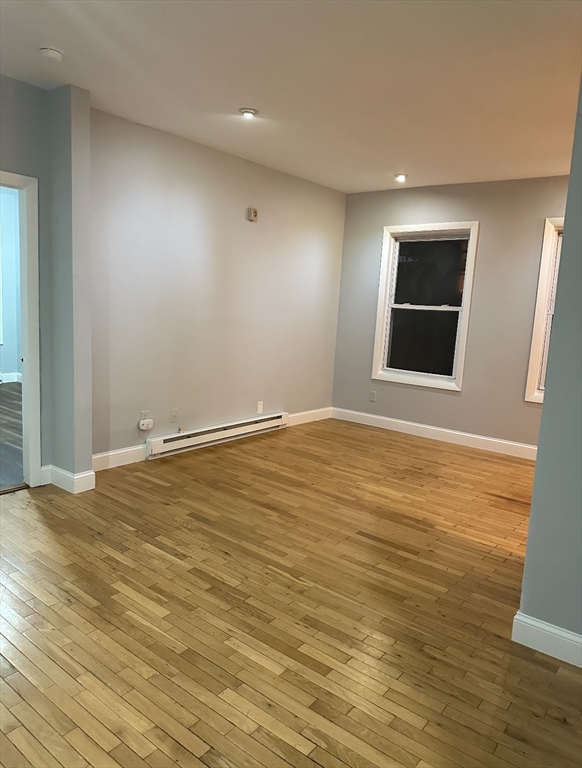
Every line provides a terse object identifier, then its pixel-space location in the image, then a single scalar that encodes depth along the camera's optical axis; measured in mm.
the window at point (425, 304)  5625
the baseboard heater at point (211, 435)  4566
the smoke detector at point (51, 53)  2881
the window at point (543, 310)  5020
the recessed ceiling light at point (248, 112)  3604
